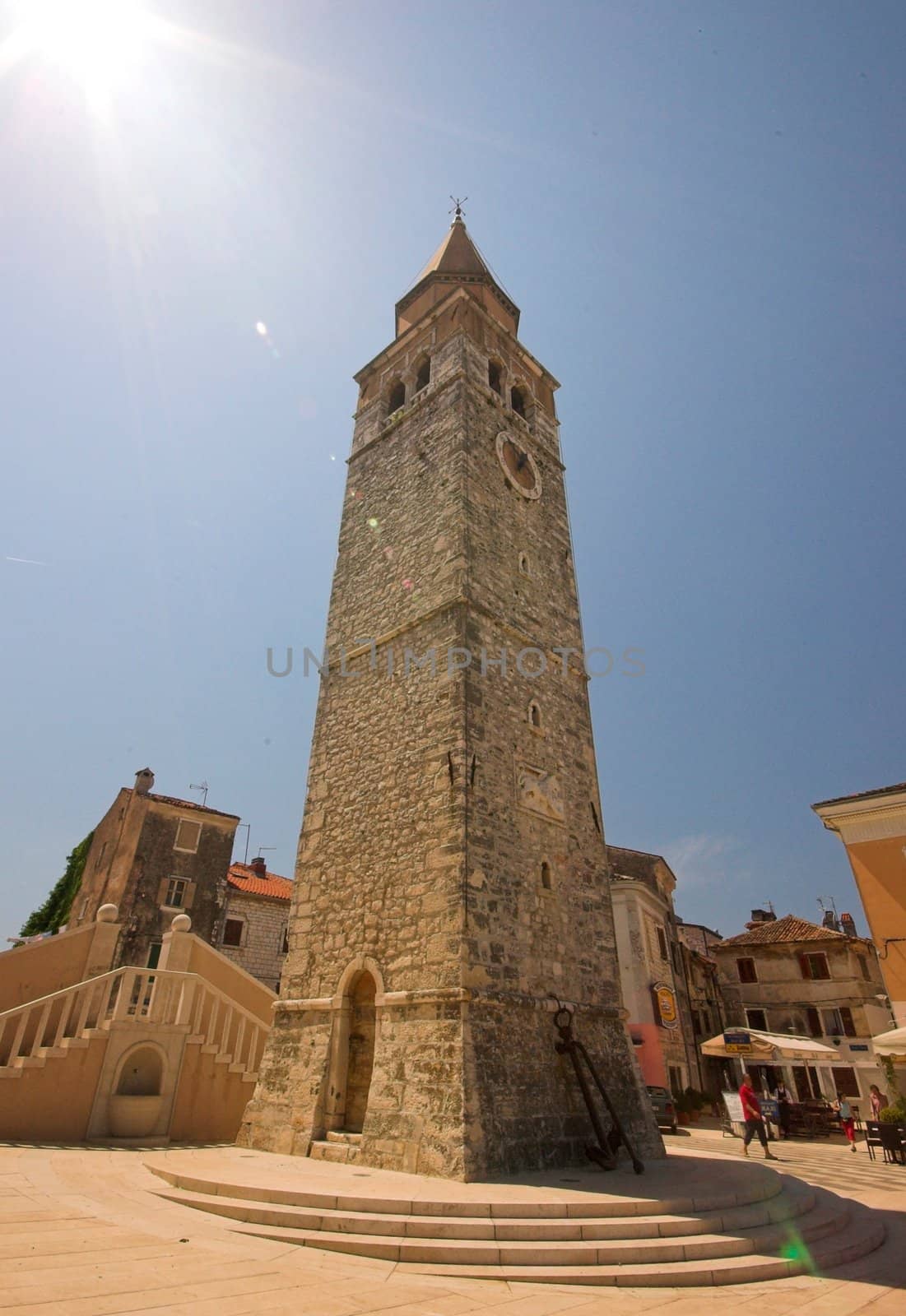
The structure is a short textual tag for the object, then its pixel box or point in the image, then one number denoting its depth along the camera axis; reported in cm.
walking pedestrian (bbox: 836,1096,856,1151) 1473
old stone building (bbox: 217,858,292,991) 2473
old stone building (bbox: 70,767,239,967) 2248
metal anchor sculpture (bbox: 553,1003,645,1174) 854
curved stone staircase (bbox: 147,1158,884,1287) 543
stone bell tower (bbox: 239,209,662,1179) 864
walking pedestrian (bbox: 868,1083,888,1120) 1656
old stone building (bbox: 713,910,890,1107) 2500
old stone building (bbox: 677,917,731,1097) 2794
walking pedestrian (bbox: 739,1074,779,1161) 1146
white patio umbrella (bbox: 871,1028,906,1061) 1169
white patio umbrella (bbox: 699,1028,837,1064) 1650
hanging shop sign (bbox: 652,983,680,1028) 2283
